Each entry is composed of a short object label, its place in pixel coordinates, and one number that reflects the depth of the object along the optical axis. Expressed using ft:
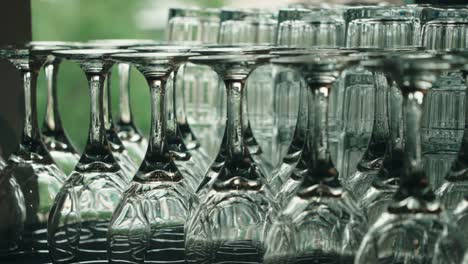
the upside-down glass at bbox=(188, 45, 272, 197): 4.20
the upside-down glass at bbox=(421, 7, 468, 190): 4.54
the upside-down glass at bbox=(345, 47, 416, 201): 4.20
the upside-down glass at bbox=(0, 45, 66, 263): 4.69
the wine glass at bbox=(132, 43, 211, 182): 4.48
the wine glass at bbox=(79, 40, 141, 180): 4.73
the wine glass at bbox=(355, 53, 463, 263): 3.77
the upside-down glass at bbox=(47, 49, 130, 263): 4.45
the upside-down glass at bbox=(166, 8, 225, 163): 6.12
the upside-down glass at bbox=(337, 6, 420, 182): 4.66
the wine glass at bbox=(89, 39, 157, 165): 5.09
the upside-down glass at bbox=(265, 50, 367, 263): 3.97
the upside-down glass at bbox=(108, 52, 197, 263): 4.29
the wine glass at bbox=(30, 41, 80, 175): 4.83
